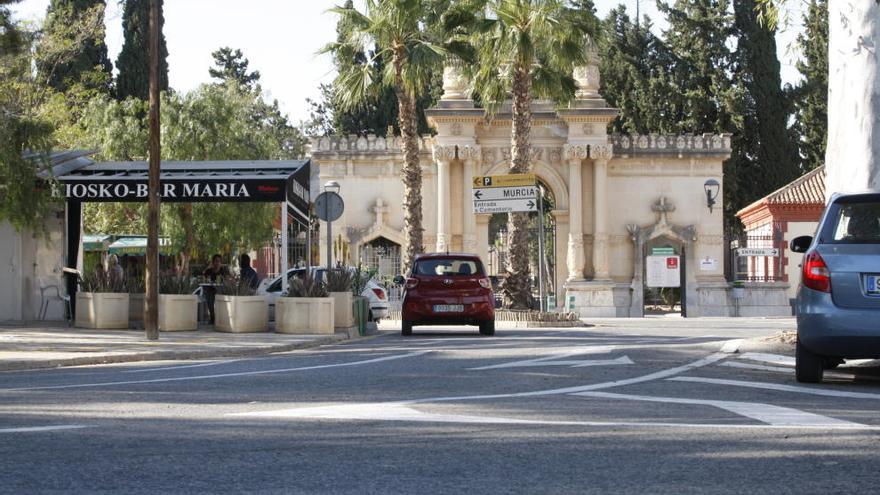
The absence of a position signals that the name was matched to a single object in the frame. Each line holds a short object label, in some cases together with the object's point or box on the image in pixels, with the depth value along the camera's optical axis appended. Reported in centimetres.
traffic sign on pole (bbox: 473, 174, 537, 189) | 3188
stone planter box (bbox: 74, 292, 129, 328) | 2386
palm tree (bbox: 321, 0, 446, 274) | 3422
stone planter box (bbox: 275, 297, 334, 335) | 2330
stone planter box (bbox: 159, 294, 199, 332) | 2338
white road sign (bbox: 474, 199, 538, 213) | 3198
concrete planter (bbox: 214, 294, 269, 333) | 2330
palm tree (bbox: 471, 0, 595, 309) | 3300
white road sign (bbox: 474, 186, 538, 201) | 3180
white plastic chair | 2662
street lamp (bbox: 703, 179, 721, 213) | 4609
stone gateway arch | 4584
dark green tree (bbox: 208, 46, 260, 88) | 8788
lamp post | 2526
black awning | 2375
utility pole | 2061
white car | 2931
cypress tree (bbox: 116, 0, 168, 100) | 5728
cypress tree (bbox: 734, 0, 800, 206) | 5781
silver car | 1125
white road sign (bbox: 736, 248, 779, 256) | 4222
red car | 2430
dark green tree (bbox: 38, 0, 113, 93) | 4403
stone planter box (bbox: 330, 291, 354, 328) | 2523
